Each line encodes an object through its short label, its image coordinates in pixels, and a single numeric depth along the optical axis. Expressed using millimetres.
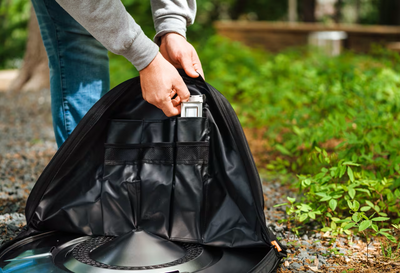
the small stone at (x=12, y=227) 1903
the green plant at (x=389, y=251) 1665
